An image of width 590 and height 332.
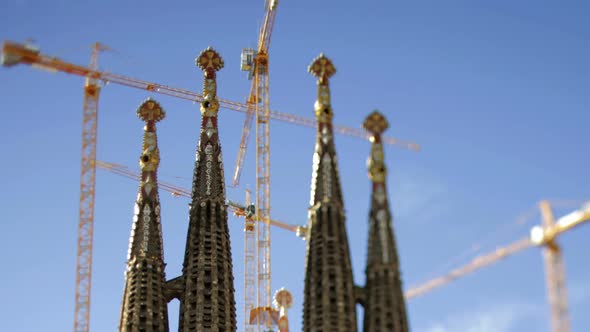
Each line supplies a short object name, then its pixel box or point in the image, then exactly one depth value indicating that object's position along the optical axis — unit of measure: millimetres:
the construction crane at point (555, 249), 91875
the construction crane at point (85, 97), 111500
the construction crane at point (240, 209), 131250
